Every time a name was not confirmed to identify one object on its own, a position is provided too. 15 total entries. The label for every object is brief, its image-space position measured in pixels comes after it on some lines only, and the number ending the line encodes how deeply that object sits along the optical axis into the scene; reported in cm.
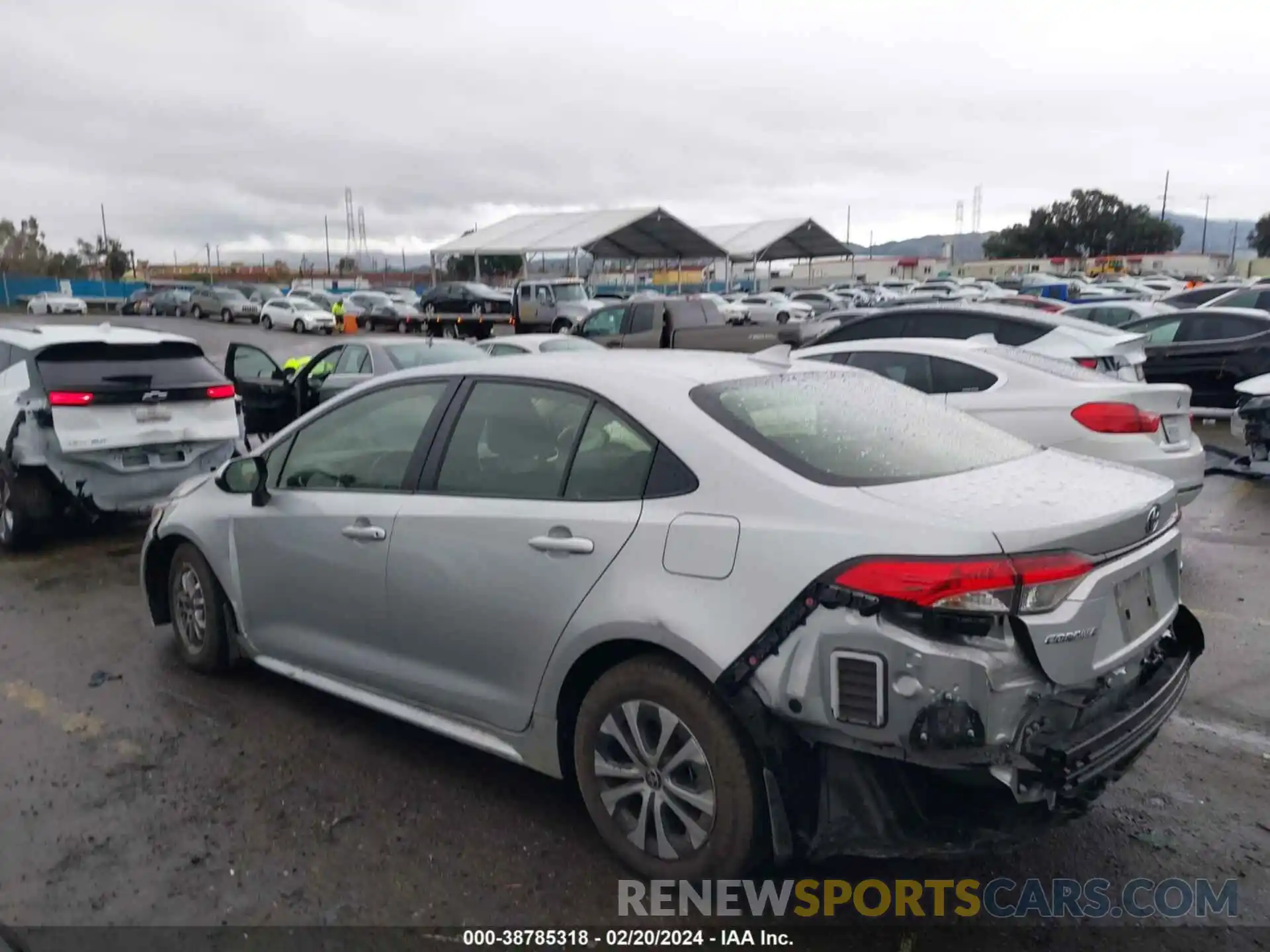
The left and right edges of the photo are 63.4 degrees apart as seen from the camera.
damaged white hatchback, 735
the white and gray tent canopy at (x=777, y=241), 4962
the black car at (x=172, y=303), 4997
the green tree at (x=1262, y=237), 9006
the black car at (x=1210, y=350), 1273
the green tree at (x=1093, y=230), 9125
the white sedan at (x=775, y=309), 3481
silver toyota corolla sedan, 270
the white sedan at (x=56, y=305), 5147
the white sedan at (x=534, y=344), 1212
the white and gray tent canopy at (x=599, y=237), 4203
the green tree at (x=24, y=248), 7919
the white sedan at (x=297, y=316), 3953
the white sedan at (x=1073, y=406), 658
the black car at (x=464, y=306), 3359
